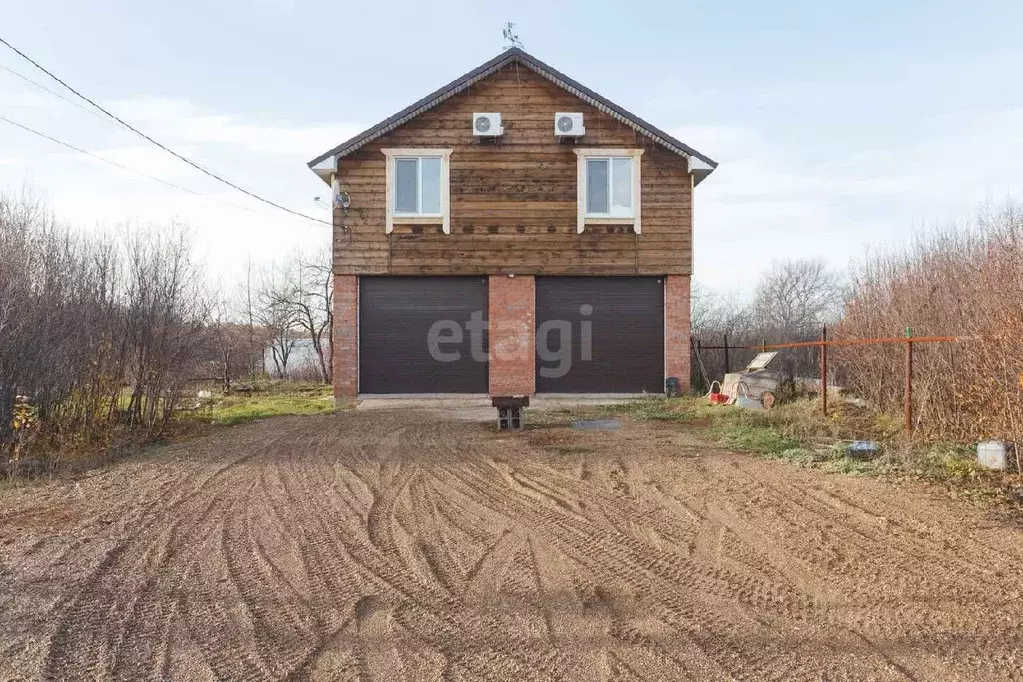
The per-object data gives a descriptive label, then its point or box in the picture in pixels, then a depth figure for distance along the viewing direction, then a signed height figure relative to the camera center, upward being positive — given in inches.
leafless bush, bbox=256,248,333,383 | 1328.7 +59.0
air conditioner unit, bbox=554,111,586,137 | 652.1 +197.9
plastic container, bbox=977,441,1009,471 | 283.7 -41.2
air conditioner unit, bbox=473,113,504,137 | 648.4 +197.3
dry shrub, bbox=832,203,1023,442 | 291.0 +11.0
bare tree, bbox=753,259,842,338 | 1734.7 +132.0
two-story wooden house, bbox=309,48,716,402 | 649.0 +100.7
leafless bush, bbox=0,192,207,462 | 365.4 +7.8
